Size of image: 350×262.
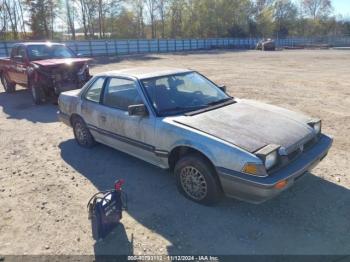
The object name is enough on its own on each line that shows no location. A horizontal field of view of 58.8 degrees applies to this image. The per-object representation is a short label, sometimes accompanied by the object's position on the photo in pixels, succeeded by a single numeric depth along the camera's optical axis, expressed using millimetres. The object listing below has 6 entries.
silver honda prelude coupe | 3240
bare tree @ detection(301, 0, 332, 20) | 89875
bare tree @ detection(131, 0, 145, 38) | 55456
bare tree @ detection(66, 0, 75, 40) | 46250
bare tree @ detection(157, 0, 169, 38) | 56962
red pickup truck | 8977
